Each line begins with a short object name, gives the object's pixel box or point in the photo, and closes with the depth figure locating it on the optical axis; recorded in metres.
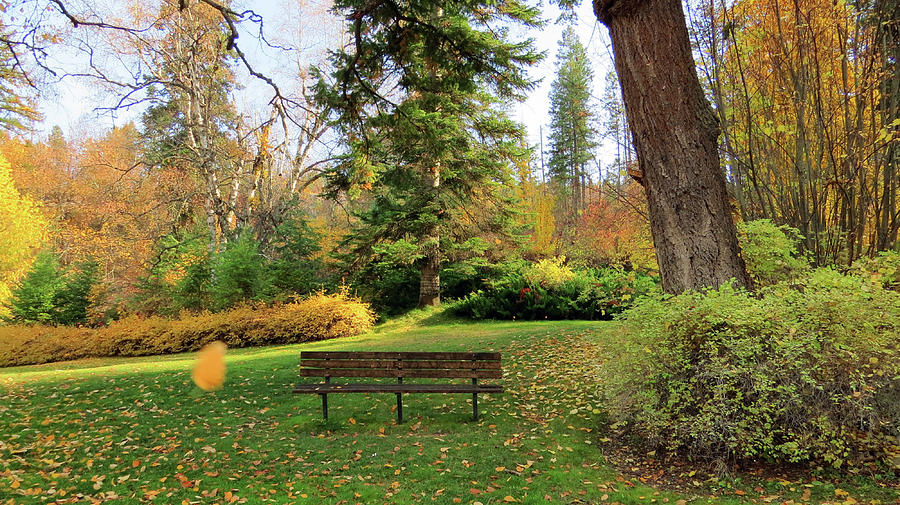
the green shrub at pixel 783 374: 3.42
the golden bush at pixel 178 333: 12.16
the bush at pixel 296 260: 15.12
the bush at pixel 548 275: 13.73
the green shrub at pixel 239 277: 14.06
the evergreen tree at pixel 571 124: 31.75
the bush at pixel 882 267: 4.07
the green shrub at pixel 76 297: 14.59
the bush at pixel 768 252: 4.93
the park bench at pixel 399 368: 5.22
